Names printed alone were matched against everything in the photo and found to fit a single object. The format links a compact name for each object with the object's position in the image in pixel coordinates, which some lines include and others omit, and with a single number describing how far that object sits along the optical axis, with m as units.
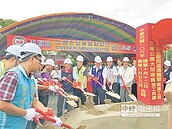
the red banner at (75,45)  5.74
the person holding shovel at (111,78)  4.61
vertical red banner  3.50
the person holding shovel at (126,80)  4.42
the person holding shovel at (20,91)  1.08
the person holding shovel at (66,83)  3.71
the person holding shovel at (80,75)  3.93
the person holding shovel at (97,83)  4.22
